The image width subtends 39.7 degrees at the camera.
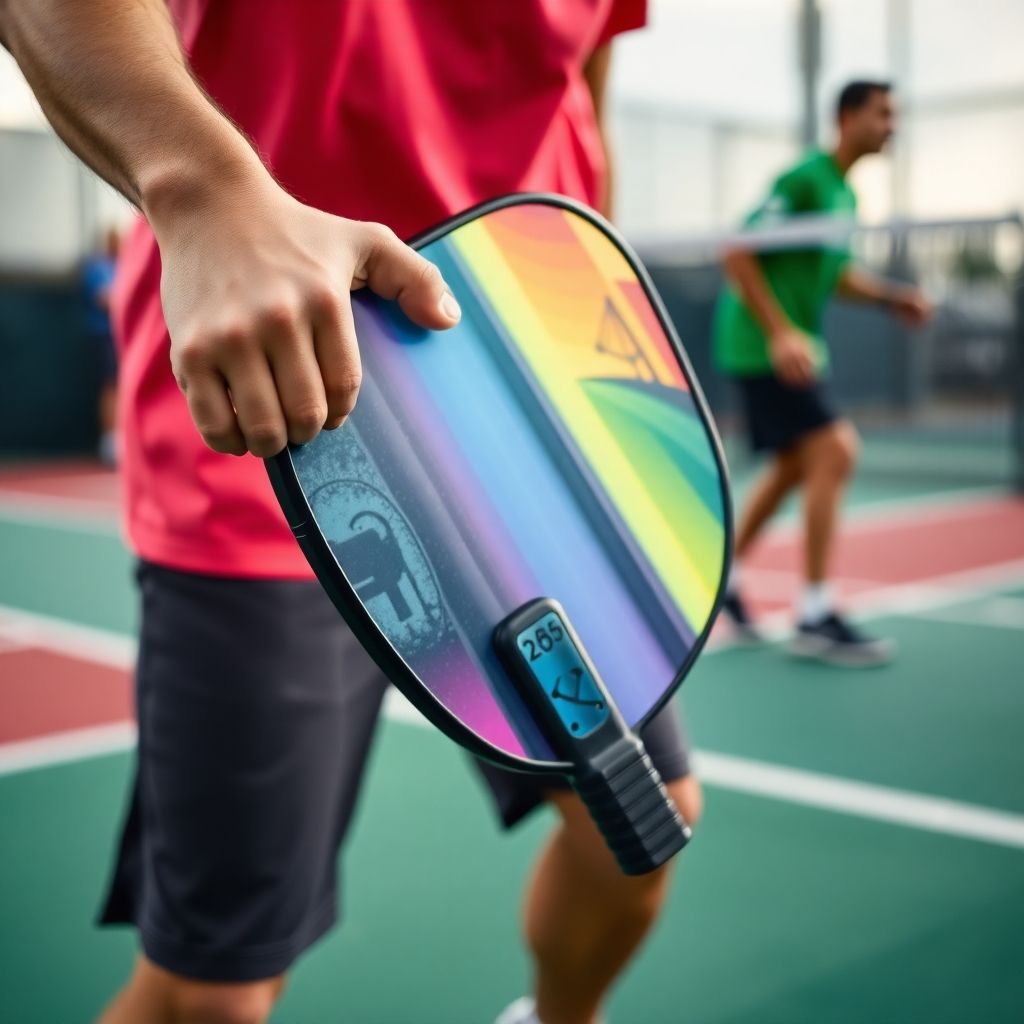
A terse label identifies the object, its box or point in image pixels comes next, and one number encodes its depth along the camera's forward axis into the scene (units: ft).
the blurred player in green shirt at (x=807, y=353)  16.38
